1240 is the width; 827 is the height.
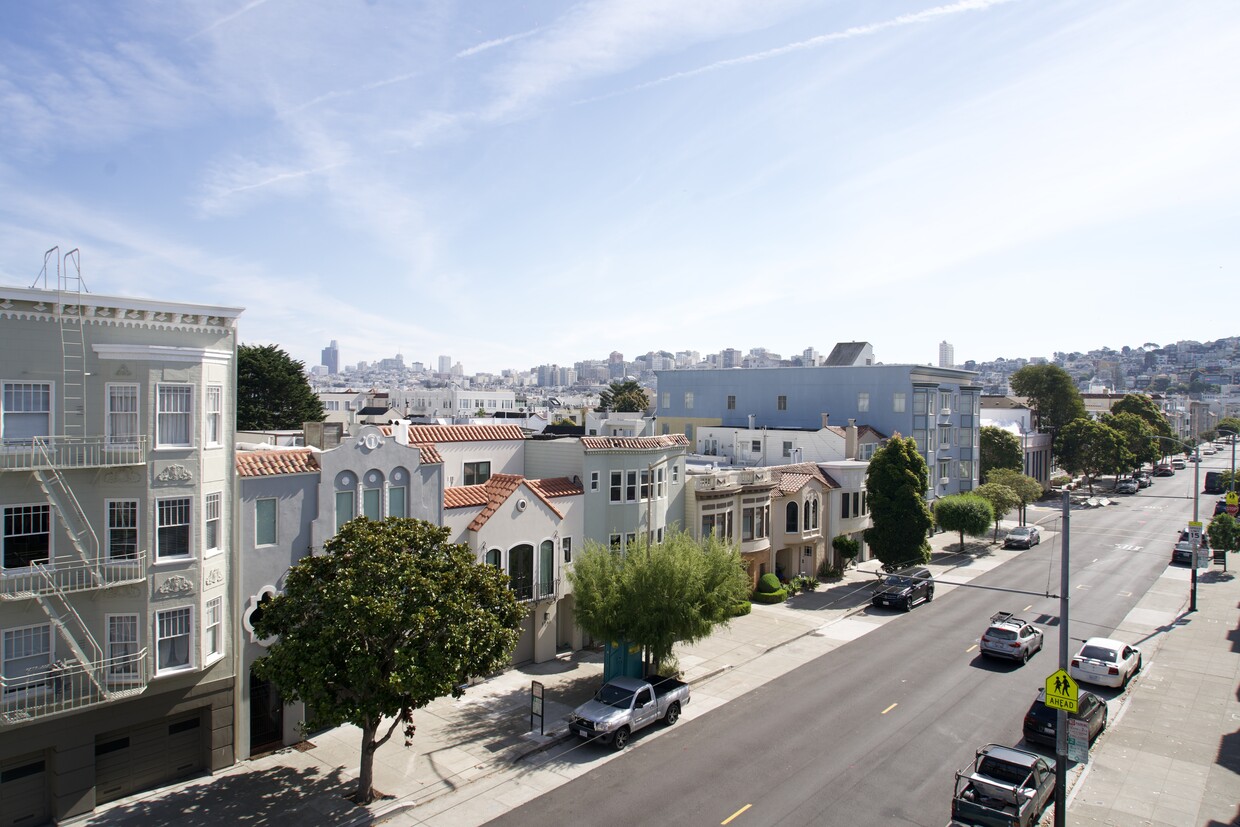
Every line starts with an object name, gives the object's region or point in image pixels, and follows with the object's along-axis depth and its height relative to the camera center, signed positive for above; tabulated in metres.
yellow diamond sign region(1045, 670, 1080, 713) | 17.56 -6.65
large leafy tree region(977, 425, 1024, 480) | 74.00 -4.03
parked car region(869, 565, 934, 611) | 41.12 -10.10
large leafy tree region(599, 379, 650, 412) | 125.06 +1.72
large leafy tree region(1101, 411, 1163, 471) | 94.38 -3.22
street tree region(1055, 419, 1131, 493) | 85.19 -4.31
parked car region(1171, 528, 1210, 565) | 52.45 -9.89
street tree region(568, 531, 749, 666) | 26.75 -6.72
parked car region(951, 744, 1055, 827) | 18.23 -9.51
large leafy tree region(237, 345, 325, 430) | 65.69 +1.31
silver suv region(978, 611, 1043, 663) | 31.98 -9.93
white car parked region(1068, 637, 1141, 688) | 29.28 -10.00
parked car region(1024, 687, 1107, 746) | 23.59 -9.82
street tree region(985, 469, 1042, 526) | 62.56 -6.17
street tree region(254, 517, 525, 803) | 19.00 -5.87
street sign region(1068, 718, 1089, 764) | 18.23 -8.08
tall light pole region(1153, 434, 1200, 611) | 40.09 -9.81
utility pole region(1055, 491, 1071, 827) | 17.64 -8.13
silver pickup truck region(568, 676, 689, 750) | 24.03 -9.94
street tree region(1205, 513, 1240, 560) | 45.84 -7.50
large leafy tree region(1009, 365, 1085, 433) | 95.06 +1.92
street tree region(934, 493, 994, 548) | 53.56 -7.54
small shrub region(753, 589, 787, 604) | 42.47 -10.65
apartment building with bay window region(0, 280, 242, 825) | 19.14 -3.86
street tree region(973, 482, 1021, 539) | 58.72 -6.87
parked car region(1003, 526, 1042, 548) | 59.53 -10.21
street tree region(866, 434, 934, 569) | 44.59 -5.67
